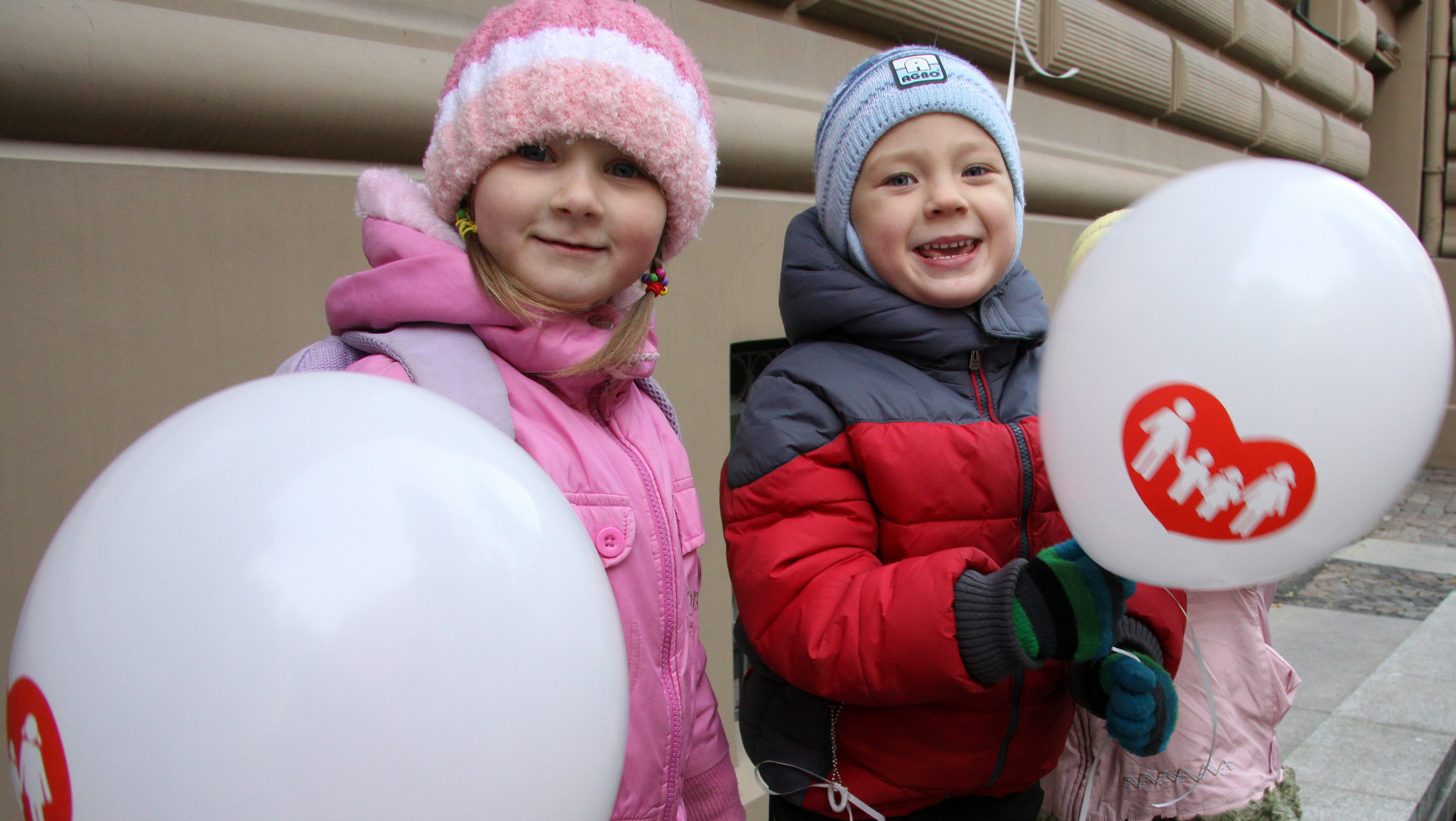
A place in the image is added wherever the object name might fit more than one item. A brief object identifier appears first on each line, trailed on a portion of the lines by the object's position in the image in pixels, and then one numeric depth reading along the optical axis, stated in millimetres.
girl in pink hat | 1177
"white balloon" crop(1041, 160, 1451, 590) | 964
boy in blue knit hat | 1222
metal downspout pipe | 8938
